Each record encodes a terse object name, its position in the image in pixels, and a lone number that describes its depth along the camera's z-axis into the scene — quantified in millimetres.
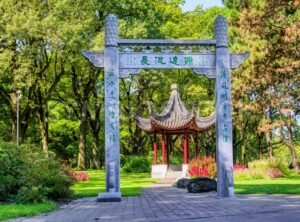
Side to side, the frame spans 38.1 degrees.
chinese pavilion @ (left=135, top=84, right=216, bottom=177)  25719
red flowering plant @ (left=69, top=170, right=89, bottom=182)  20431
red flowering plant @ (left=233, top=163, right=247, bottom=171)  22125
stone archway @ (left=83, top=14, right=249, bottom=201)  12031
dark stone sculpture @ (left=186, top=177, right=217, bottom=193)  13922
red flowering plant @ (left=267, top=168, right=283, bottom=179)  20594
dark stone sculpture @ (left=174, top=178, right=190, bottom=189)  16484
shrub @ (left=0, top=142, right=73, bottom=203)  10562
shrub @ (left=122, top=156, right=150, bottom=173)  31602
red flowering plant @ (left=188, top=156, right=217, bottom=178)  20223
